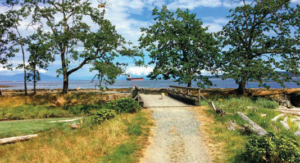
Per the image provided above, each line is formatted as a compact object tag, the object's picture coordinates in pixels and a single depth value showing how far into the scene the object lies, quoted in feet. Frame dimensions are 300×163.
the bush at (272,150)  20.22
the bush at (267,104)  56.61
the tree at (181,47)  77.51
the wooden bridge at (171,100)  55.62
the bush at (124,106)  47.16
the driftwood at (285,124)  35.35
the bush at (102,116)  42.37
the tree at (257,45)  72.23
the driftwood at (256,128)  30.13
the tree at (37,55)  73.75
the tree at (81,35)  76.59
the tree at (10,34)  83.97
